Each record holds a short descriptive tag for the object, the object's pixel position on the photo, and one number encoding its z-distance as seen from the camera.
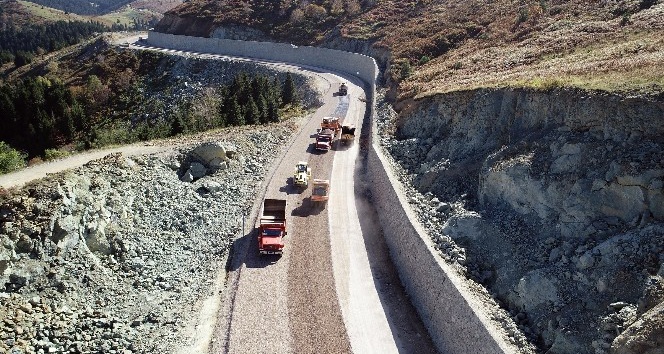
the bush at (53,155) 31.22
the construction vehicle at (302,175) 33.28
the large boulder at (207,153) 33.88
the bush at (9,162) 27.91
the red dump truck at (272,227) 25.52
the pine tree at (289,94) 59.53
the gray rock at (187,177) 32.35
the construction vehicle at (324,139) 39.72
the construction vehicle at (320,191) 31.36
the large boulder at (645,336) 13.41
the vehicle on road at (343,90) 56.47
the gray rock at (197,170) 33.09
